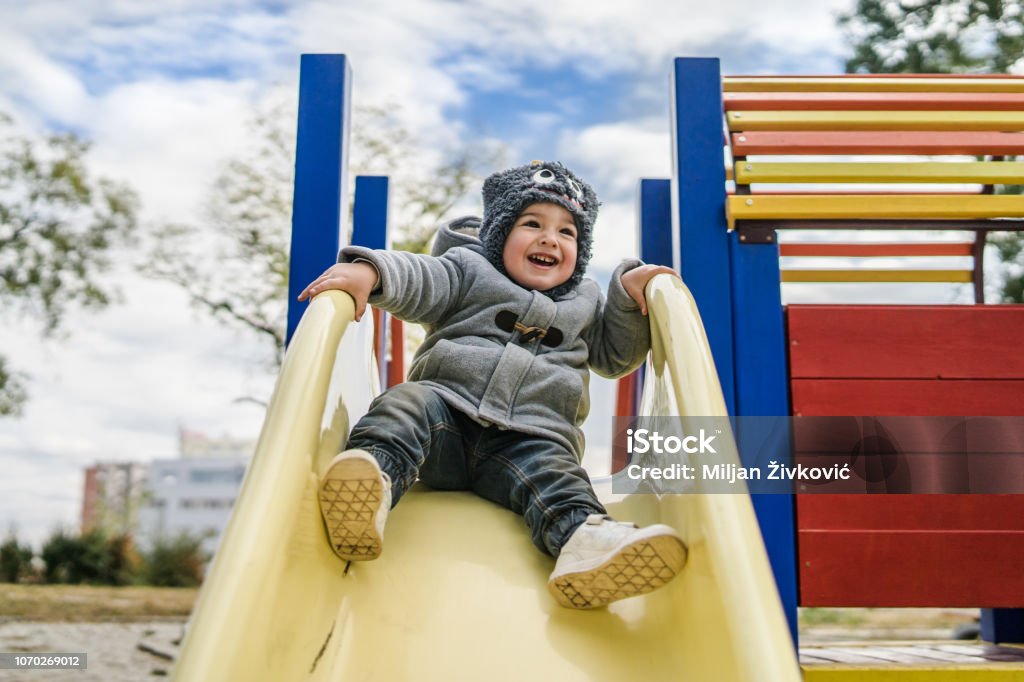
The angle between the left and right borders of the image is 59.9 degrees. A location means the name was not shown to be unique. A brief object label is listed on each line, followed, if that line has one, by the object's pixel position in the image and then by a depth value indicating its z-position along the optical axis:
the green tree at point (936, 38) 7.27
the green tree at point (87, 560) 8.69
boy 1.44
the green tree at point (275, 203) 6.72
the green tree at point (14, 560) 8.55
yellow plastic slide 1.16
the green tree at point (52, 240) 7.81
